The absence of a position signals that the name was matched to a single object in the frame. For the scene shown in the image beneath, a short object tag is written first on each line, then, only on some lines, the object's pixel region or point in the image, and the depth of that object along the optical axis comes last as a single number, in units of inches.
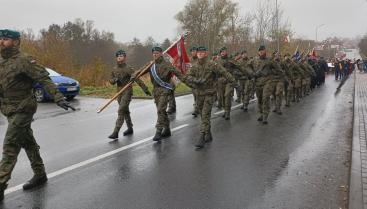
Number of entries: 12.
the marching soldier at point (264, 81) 449.1
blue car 666.8
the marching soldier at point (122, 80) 353.8
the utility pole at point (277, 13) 1281.7
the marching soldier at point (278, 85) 475.1
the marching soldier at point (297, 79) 629.6
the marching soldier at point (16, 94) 204.8
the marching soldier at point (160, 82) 342.3
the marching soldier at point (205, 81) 329.7
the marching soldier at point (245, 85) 553.6
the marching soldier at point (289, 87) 597.3
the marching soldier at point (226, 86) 474.9
